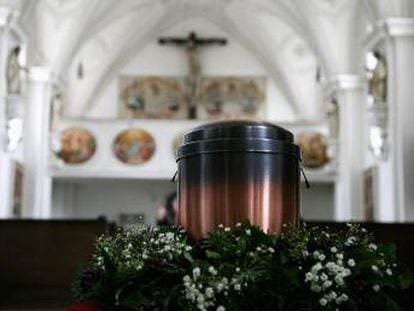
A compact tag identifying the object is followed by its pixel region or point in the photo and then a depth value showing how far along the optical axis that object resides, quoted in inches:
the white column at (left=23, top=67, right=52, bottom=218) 773.9
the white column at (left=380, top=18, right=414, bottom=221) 584.1
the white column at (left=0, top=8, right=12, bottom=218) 601.6
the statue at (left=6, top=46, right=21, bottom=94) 641.0
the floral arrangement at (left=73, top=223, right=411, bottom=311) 82.7
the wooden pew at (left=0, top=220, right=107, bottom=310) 436.5
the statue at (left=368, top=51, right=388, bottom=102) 641.0
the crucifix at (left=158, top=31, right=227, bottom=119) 1047.6
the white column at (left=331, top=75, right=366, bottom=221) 776.9
